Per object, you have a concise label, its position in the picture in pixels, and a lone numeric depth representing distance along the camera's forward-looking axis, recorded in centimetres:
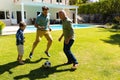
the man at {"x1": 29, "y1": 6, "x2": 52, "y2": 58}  435
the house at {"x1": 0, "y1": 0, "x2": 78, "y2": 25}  1647
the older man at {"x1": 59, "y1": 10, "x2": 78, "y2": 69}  376
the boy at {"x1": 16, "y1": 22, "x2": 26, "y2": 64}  388
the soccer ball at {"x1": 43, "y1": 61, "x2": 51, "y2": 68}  390
